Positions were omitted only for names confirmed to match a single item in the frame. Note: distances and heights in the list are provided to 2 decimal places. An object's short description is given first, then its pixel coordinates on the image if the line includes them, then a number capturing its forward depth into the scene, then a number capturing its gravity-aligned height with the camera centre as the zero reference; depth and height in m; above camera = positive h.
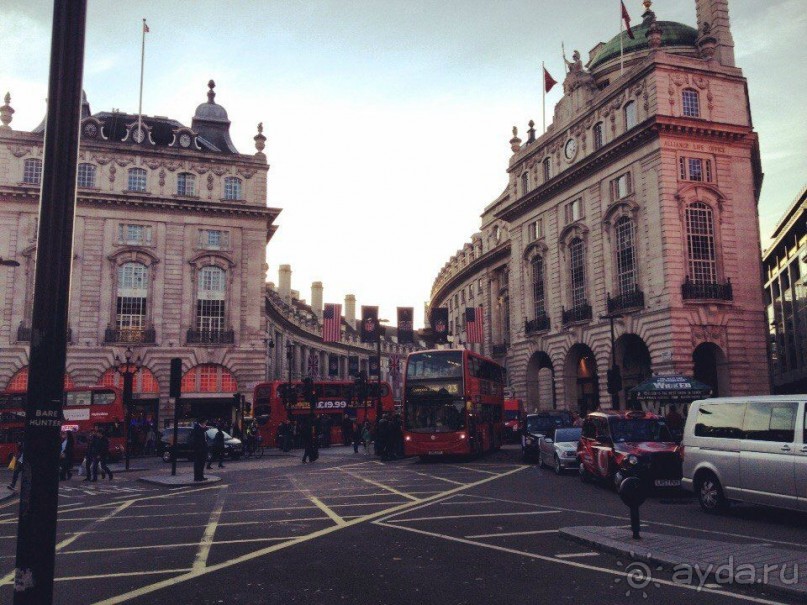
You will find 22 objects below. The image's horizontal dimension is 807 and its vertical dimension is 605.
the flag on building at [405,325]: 42.96 +4.88
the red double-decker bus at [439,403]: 26.56 +0.05
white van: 10.75 -0.85
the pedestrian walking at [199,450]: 20.67 -1.28
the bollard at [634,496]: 9.03 -1.21
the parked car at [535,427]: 26.72 -0.97
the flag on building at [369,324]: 39.88 +4.57
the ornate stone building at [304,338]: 68.31 +7.80
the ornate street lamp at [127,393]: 27.47 +0.60
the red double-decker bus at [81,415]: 31.78 -0.29
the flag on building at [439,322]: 46.07 +5.34
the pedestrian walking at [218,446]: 27.56 -1.54
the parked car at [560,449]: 20.83 -1.44
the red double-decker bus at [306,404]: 42.56 +0.08
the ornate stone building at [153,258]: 46.56 +10.35
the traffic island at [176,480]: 20.16 -2.15
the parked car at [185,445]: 32.25 -1.76
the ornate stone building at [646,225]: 36.66 +10.01
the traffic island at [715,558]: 6.85 -1.73
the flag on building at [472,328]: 48.81 +5.20
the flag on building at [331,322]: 42.53 +4.99
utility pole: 3.67 +0.44
